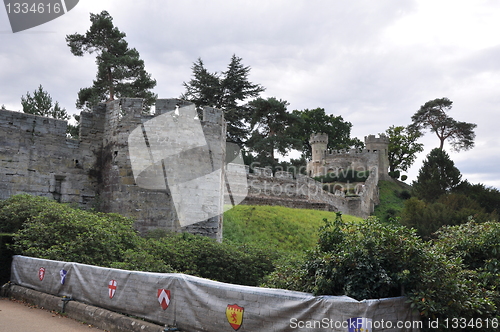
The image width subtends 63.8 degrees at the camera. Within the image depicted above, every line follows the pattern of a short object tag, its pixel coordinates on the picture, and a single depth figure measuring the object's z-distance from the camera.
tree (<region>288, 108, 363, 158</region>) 55.94
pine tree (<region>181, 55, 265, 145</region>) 31.92
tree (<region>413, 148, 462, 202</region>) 34.19
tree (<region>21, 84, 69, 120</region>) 25.02
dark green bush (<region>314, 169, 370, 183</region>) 46.28
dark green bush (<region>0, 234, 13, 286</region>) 8.10
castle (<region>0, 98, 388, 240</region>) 11.10
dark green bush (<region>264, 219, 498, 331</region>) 4.62
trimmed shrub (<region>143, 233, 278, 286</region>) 8.66
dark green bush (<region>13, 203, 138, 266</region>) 7.73
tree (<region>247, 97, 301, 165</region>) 32.81
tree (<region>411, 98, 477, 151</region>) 53.59
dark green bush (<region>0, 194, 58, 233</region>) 8.95
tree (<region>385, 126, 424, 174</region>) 57.88
